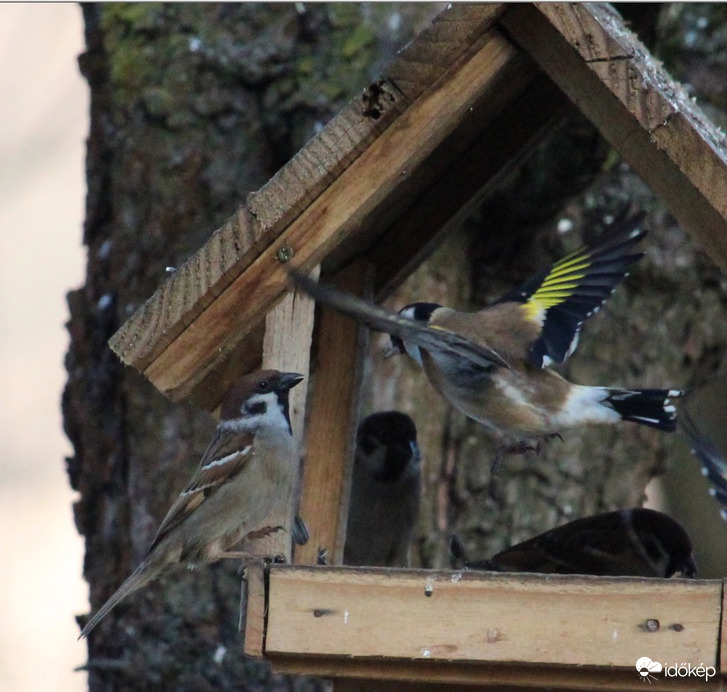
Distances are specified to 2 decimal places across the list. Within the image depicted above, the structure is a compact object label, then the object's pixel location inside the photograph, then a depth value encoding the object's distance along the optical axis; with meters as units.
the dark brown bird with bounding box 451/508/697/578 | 6.39
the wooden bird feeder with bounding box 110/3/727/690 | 4.69
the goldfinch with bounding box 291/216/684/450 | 6.30
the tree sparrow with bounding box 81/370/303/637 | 5.89
